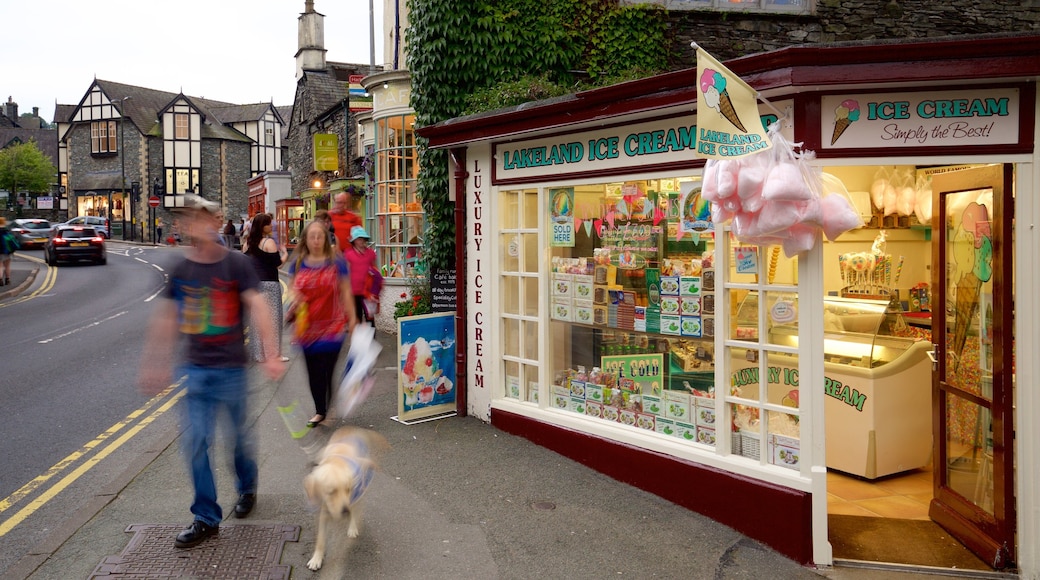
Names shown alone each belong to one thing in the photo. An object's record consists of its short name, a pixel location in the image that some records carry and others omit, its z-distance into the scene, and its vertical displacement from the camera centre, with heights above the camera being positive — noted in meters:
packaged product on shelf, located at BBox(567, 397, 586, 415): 7.25 -1.29
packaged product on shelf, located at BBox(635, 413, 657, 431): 6.55 -1.30
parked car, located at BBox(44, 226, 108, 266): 30.22 +0.92
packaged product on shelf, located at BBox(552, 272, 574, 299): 7.34 -0.20
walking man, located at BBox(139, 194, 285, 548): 5.03 -0.45
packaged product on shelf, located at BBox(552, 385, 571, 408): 7.39 -1.23
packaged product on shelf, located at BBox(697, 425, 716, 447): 6.00 -1.30
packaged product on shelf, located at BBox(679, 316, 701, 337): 6.20 -0.49
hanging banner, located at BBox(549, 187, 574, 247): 7.29 +0.44
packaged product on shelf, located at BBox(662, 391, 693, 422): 6.25 -1.13
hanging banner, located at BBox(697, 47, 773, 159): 4.69 +0.86
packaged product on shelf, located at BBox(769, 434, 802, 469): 5.36 -1.28
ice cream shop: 4.87 -0.25
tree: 60.28 +7.62
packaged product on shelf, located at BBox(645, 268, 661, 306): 6.57 -0.18
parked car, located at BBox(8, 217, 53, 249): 39.09 +1.84
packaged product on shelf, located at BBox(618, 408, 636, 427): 6.75 -1.30
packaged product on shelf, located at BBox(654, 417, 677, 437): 6.35 -1.31
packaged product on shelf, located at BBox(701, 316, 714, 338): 6.07 -0.48
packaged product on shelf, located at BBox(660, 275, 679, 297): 6.38 -0.18
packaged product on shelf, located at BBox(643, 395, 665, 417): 6.50 -1.16
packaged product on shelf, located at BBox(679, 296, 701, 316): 6.20 -0.33
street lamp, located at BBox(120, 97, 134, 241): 52.90 +7.55
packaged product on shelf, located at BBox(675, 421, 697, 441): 6.16 -1.31
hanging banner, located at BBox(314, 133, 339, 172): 25.52 +3.65
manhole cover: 4.70 -1.77
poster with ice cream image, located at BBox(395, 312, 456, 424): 8.12 -1.04
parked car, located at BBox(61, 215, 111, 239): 44.73 +2.74
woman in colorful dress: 7.04 -0.27
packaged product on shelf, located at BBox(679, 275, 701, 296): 6.19 -0.18
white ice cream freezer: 6.63 -1.14
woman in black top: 10.17 +0.19
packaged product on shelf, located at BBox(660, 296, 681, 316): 6.38 -0.34
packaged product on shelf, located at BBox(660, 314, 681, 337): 6.39 -0.49
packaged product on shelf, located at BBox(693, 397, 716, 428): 6.02 -1.13
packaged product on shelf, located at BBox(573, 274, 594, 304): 7.21 -0.21
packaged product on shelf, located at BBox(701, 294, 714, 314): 6.07 -0.31
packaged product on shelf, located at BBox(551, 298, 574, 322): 7.37 -0.43
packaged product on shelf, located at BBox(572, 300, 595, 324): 7.22 -0.45
